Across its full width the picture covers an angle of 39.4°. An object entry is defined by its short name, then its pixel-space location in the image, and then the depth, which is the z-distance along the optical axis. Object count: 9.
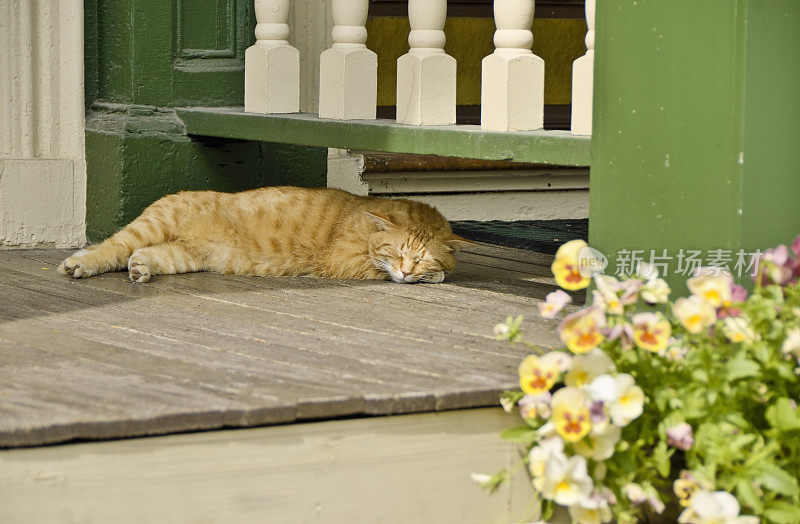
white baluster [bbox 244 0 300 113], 4.45
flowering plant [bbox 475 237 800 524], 2.19
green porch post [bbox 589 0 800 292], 2.60
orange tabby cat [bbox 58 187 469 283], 4.07
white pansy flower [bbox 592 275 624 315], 2.34
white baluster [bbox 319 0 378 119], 4.08
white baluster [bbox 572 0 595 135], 3.19
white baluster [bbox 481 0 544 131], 3.43
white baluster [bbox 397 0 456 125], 3.75
